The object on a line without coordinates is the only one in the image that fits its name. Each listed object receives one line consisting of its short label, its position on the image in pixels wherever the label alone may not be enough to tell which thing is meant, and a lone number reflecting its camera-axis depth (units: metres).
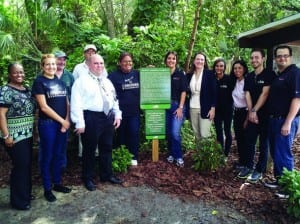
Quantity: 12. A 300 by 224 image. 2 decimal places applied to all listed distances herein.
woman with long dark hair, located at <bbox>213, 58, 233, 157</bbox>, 4.11
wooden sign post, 4.07
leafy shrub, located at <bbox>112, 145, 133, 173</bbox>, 3.93
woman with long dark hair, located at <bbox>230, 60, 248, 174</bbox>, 3.88
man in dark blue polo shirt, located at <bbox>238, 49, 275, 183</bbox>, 3.53
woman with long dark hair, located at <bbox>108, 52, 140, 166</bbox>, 3.90
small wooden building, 3.42
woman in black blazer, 4.00
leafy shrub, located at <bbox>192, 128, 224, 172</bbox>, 3.96
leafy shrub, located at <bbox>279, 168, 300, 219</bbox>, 2.75
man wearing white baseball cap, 3.81
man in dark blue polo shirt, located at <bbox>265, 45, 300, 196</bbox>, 3.06
